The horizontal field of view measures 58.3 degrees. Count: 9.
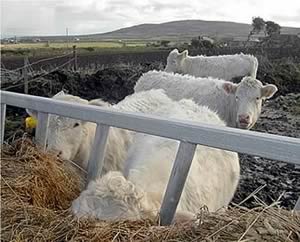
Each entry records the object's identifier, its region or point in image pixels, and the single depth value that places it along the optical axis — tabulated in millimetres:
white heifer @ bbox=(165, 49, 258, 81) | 7714
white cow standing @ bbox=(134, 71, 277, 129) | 3986
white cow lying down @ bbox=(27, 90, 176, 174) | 2340
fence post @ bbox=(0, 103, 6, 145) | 2102
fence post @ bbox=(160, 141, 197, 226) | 1460
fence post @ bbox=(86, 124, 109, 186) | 1836
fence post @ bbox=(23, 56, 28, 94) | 5380
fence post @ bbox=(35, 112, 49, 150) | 2066
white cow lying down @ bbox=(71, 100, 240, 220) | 1458
